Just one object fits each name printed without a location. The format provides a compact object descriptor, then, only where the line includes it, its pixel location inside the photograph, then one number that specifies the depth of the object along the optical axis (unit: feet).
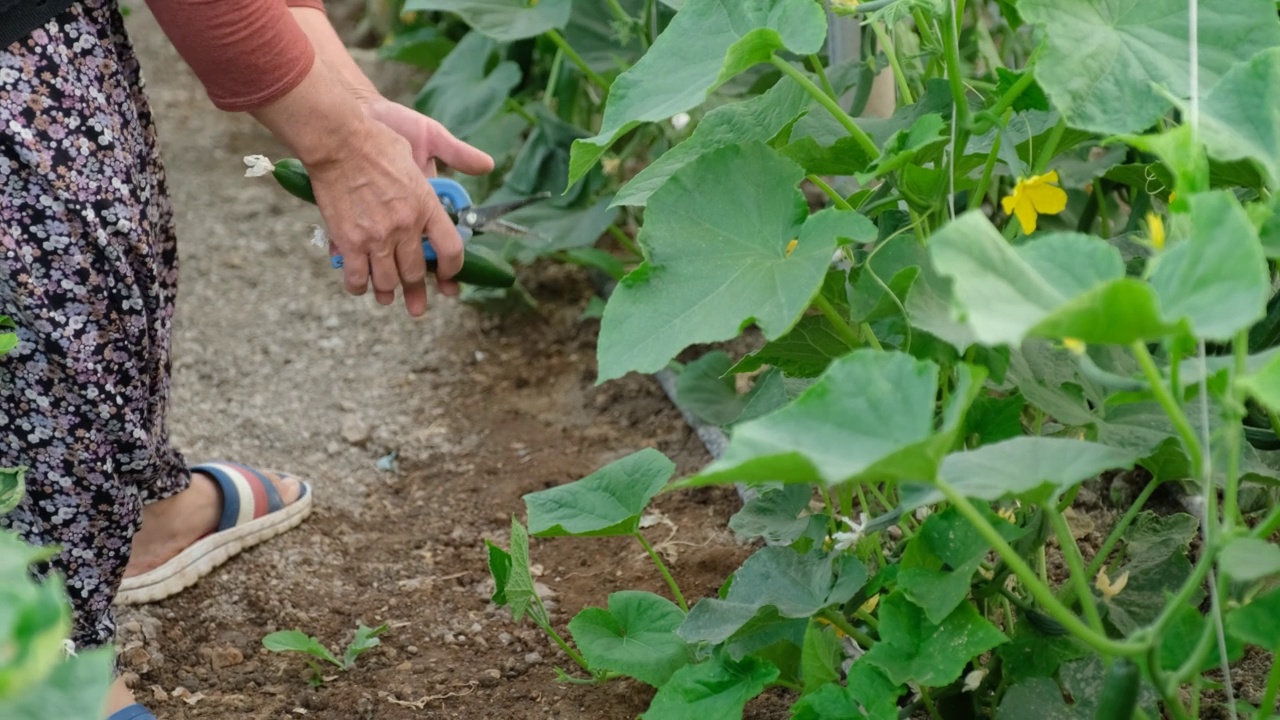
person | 9.39
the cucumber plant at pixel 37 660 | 7.02
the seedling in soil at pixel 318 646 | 9.81
